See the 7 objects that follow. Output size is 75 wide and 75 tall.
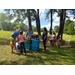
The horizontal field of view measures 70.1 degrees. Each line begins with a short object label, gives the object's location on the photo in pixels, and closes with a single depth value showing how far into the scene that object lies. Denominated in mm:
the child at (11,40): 4105
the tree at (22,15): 9122
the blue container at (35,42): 4570
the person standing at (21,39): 3878
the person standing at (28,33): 5406
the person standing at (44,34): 4638
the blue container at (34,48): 4755
